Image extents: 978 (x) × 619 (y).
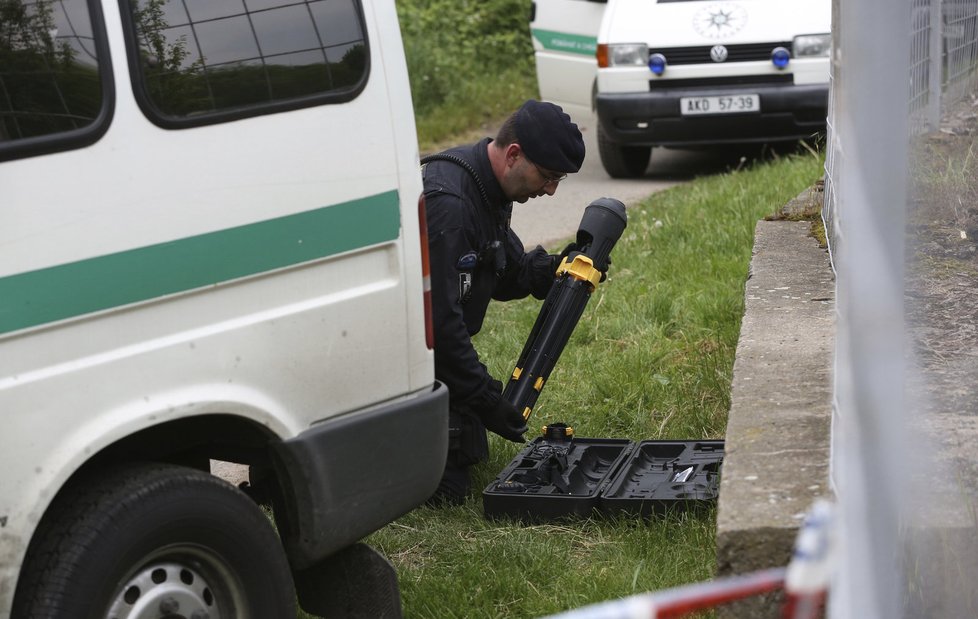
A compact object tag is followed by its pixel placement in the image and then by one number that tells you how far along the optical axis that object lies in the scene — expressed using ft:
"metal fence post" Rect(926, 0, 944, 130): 12.01
